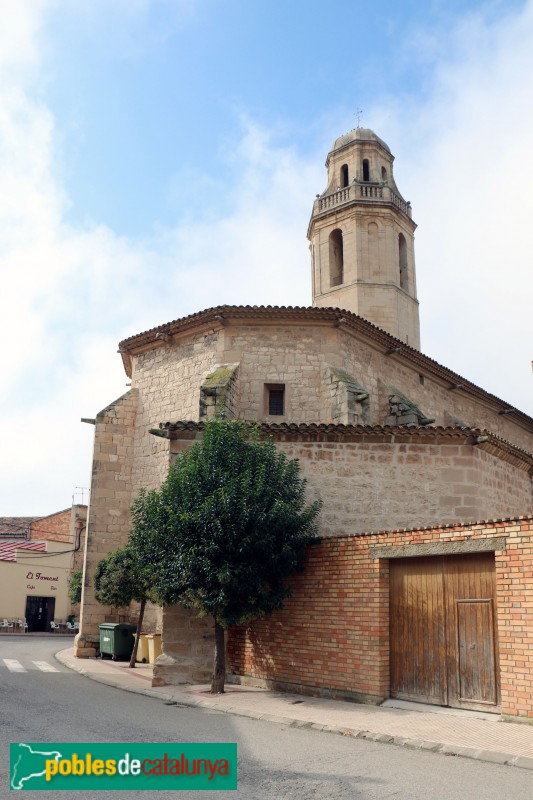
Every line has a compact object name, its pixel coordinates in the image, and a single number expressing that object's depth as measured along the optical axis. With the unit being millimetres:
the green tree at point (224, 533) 9992
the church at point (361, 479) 8477
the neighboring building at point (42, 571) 33250
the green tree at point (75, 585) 32500
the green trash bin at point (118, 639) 16125
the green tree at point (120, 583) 15359
